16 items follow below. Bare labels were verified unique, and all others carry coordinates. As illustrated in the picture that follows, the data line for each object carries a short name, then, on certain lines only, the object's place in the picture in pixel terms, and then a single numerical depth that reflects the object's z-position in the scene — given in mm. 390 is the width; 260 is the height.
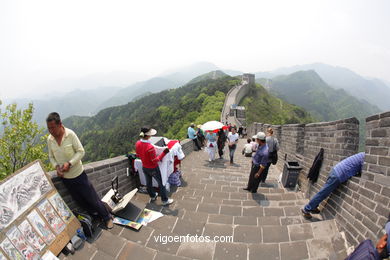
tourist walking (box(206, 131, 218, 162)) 7411
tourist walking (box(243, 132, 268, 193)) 4180
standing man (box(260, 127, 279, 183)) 5338
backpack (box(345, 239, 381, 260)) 1712
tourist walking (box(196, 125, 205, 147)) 11588
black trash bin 4578
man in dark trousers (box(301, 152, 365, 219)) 2756
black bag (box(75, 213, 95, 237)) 2637
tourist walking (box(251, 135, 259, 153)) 7507
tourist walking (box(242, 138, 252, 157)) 8959
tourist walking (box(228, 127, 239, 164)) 7508
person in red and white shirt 3578
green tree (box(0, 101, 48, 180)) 11047
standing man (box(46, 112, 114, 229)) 2594
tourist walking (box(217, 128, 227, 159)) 7964
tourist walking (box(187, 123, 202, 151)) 10453
